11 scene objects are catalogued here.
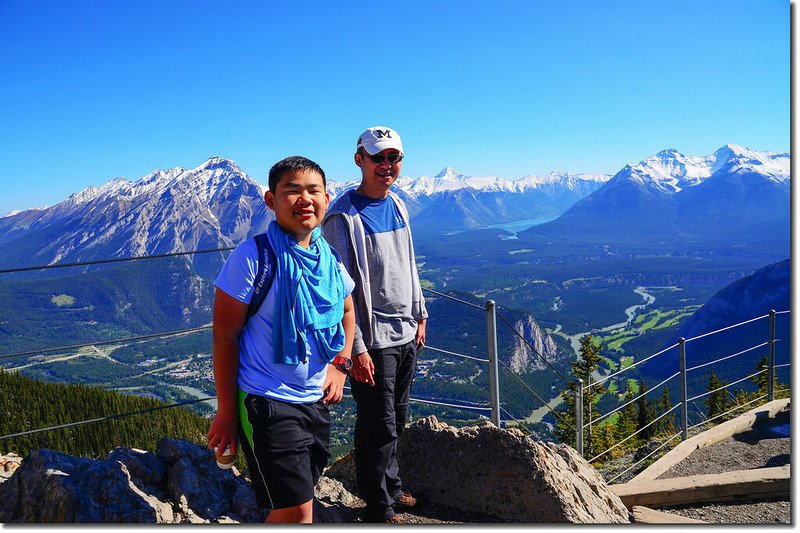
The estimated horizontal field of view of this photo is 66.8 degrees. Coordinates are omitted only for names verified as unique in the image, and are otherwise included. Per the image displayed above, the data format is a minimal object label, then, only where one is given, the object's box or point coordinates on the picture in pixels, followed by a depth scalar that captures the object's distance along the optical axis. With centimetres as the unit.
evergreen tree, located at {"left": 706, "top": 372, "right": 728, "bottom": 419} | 2127
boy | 210
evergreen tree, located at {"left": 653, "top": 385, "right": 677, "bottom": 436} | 2267
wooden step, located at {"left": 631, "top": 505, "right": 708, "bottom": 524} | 352
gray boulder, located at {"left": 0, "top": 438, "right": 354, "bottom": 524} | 269
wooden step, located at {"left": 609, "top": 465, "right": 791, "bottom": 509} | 409
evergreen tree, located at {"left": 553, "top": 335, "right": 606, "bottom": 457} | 2140
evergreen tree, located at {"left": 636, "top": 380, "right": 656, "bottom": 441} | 2458
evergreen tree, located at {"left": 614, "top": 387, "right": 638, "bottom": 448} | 2380
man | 288
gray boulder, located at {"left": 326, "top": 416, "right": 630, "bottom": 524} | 327
